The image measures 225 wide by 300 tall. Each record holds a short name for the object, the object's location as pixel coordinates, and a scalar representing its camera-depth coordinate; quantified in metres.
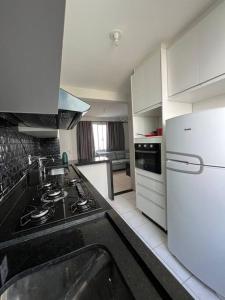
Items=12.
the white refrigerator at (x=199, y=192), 1.05
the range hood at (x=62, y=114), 0.78
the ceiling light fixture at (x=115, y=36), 1.38
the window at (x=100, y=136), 6.12
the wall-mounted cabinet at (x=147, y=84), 1.73
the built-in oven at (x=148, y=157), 1.81
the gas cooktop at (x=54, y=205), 0.73
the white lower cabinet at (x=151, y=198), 1.81
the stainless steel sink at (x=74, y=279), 0.47
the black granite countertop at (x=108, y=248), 0.41
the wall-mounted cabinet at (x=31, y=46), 0.21
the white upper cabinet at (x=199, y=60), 1.18
